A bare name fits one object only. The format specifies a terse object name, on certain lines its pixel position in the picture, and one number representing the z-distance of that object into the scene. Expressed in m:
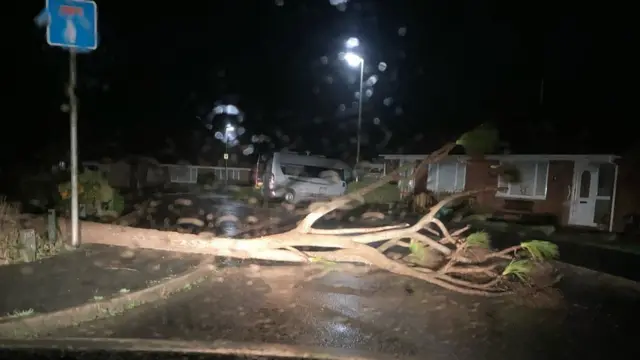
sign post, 8.63
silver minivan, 21.58
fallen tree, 7.71
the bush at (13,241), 8.27
